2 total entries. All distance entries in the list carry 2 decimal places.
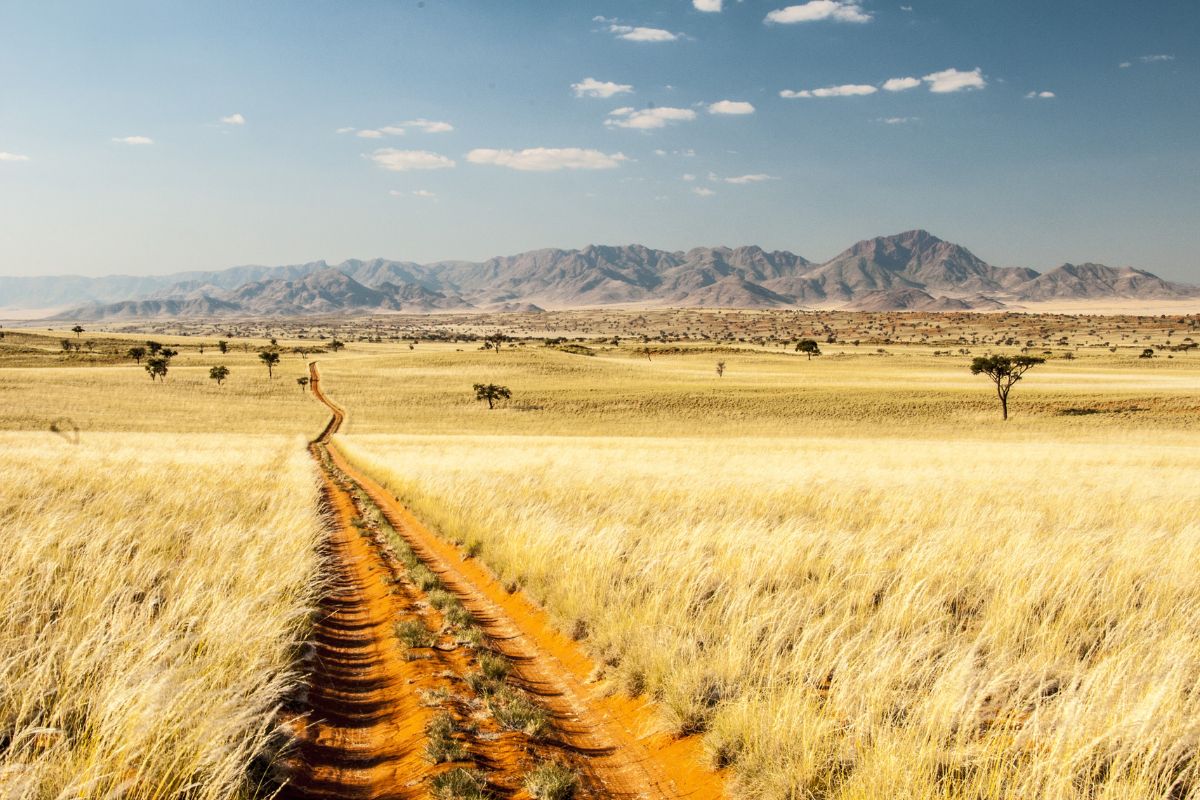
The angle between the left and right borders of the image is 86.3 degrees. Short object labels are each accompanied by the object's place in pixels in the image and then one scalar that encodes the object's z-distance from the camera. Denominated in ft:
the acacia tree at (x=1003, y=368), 207.60
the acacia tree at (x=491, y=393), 247.31
